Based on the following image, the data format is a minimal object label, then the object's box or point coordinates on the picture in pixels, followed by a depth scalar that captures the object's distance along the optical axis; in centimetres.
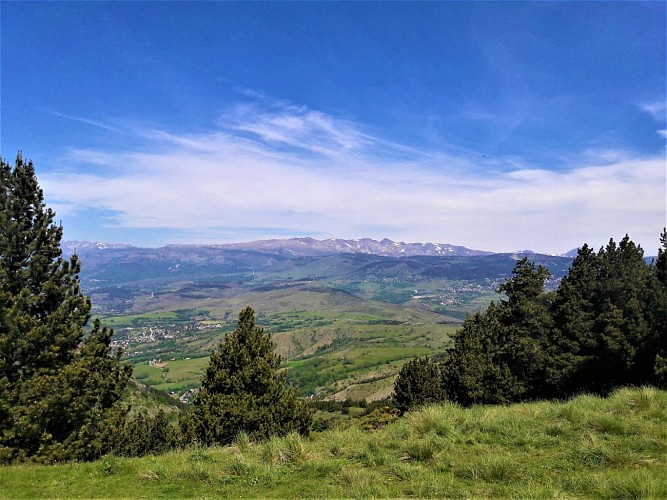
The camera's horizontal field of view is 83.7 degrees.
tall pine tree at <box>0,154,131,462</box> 1564
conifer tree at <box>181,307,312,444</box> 1833
